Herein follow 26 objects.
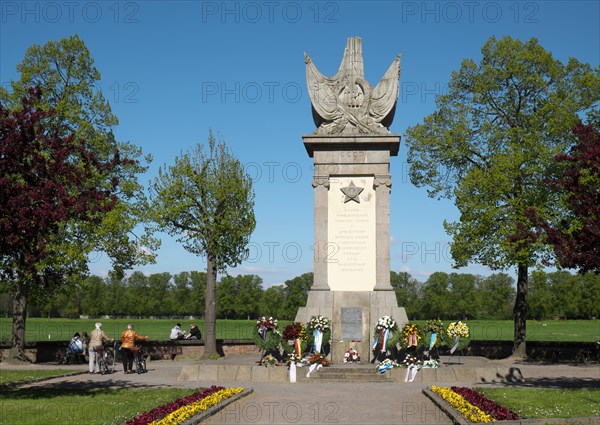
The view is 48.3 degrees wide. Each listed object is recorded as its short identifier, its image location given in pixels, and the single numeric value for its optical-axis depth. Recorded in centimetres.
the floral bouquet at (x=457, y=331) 2197
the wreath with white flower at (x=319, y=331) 2128
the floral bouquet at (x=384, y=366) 1998
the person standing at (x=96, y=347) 2398
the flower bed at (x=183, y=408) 1185
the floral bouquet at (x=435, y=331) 2152
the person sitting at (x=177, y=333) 3334
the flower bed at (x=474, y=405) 1209
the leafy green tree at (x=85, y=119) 2912
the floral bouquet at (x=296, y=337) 2097
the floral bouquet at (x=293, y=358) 2014
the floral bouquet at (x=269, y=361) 2089
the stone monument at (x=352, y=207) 2258
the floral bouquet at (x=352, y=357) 2167
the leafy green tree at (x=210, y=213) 3139
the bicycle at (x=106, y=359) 2414
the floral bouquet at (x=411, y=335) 2088
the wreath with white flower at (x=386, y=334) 2117
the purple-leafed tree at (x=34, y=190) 1506
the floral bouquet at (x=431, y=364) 2065
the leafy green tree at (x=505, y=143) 2958
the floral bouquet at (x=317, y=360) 2028
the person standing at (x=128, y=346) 2372
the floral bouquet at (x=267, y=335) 2126
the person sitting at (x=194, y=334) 3477
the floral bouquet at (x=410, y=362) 2050
